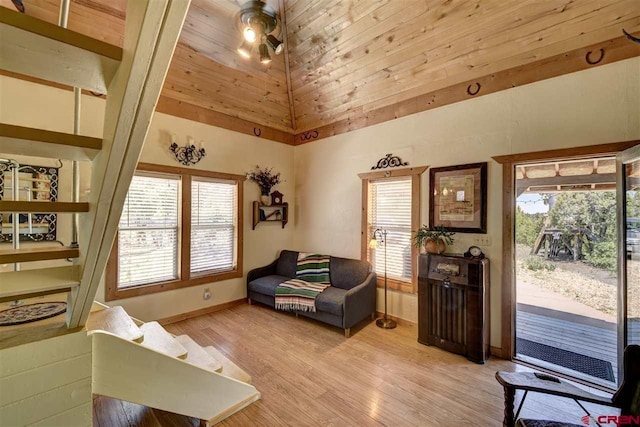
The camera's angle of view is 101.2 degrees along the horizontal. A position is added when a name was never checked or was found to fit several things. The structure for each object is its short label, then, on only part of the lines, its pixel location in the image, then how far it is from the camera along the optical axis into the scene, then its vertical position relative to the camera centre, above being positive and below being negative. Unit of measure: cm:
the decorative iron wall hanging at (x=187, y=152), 363 +86
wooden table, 137 -96
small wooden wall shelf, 452 +0
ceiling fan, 259 +194
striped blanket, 366 -110
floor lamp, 362 -47
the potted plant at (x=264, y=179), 453 +58
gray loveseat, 336 -111
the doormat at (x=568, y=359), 256 -154
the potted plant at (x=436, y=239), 318 -31
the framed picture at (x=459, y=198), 303 +20
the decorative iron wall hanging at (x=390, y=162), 372 +74
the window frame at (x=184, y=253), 323 -57
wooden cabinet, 279 -102
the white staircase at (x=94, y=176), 63 +12
